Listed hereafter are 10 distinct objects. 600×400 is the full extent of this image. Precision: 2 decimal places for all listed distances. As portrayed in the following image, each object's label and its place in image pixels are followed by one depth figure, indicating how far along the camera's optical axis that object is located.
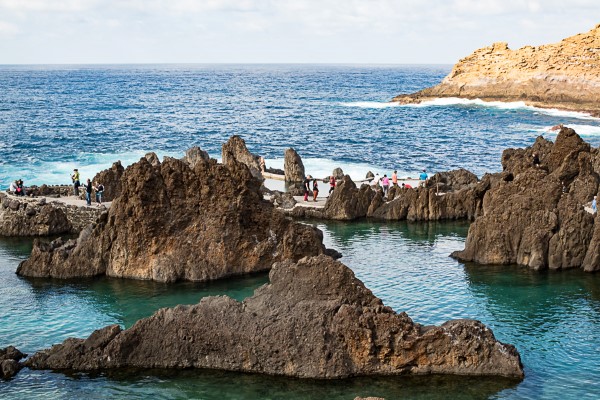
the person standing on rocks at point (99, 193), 57.78
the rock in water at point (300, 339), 28.58
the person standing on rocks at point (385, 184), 65.38
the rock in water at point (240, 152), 77.19
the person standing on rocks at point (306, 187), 62.75
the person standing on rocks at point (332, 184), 64.31
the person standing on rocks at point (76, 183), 60.94
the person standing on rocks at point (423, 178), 67.86
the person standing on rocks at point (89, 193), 56.66
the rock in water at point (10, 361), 29.07
